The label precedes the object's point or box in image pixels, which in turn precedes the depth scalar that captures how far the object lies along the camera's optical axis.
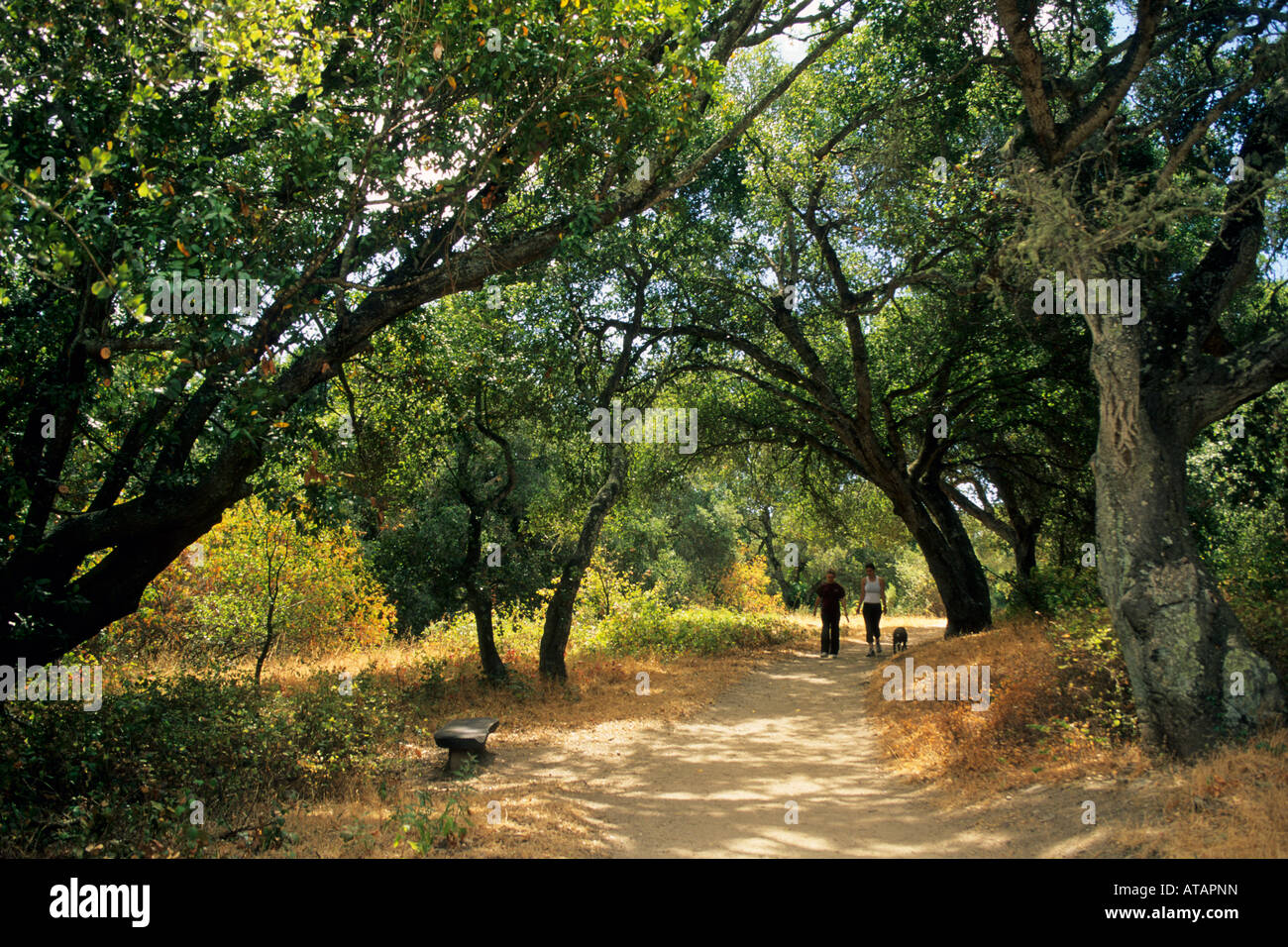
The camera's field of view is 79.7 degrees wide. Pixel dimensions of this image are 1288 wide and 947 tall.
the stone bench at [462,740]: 8.42
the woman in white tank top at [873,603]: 18.44
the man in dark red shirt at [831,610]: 18.72
